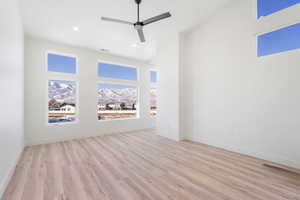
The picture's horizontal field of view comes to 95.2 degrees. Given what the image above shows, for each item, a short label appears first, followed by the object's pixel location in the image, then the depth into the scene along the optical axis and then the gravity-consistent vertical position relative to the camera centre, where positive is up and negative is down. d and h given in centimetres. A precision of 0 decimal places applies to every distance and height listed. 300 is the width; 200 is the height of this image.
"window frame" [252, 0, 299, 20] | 289 +194
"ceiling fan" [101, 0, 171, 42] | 263 +162
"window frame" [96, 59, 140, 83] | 511 +143
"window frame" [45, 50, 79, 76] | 411 +144
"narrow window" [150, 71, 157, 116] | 644 +32
